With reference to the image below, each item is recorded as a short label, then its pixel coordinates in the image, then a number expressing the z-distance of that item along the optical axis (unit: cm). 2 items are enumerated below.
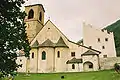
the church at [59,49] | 2256
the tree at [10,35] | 723
